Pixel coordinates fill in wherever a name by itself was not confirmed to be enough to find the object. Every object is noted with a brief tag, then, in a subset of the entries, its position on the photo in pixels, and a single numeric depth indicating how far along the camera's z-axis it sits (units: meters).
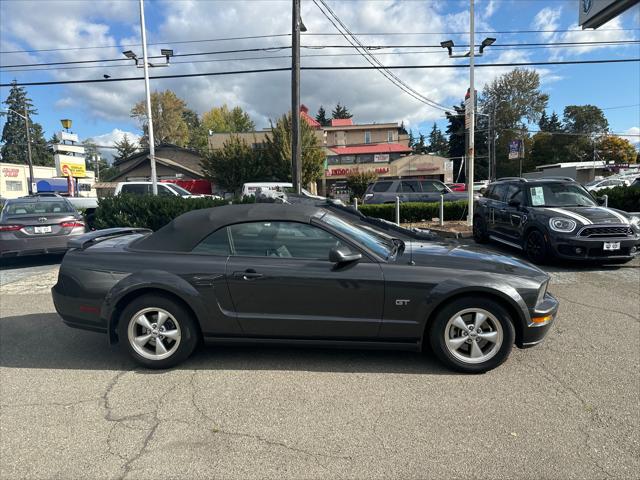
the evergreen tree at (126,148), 78.19
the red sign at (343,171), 46.19
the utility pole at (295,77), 12.80
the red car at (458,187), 35.66
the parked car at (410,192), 16.17
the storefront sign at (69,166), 27.11
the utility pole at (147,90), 16.31
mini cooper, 6.86
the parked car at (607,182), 27.27
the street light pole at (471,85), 13.00
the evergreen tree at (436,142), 98.46
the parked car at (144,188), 16.28
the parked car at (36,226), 7.88
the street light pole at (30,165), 37.10
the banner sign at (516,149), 39.76
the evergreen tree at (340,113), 94.31
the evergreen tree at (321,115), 92.29
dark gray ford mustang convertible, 3.31
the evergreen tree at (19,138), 84.12
